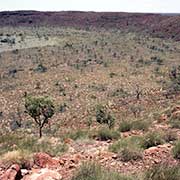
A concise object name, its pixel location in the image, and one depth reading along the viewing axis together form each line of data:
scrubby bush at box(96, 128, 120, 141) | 10.02
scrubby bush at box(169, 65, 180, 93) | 26.09
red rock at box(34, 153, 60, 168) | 6.97
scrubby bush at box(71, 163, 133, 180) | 5.28
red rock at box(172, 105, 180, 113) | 13.87
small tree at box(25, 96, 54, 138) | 15.88
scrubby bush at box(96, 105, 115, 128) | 16.08
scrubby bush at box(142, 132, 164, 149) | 8.02
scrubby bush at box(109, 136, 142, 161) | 7.05
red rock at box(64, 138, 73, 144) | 9.61
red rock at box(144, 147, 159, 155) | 7.24
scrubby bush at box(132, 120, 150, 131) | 11.22
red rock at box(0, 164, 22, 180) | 5.95
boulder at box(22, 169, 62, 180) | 6.04
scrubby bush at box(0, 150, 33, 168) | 6.97
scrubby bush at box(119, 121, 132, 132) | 11.34
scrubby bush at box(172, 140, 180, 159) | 6.97
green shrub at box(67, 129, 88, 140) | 10.38
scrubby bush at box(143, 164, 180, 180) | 5.29
